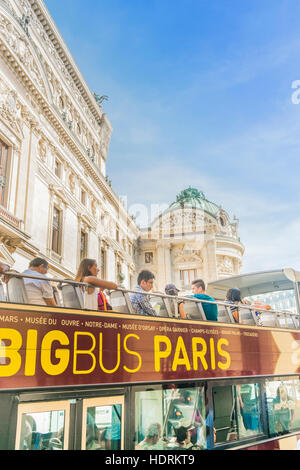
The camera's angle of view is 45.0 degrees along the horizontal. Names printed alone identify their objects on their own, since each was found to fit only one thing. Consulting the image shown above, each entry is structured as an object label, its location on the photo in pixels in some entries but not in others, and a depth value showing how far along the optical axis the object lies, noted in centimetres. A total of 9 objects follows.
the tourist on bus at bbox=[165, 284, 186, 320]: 496
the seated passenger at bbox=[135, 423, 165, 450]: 412
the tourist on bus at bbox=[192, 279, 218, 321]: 534
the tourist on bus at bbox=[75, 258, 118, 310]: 412
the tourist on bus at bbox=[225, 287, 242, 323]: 614
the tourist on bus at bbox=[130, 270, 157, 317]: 466
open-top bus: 346
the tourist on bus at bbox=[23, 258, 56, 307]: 384
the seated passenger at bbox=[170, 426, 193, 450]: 433
